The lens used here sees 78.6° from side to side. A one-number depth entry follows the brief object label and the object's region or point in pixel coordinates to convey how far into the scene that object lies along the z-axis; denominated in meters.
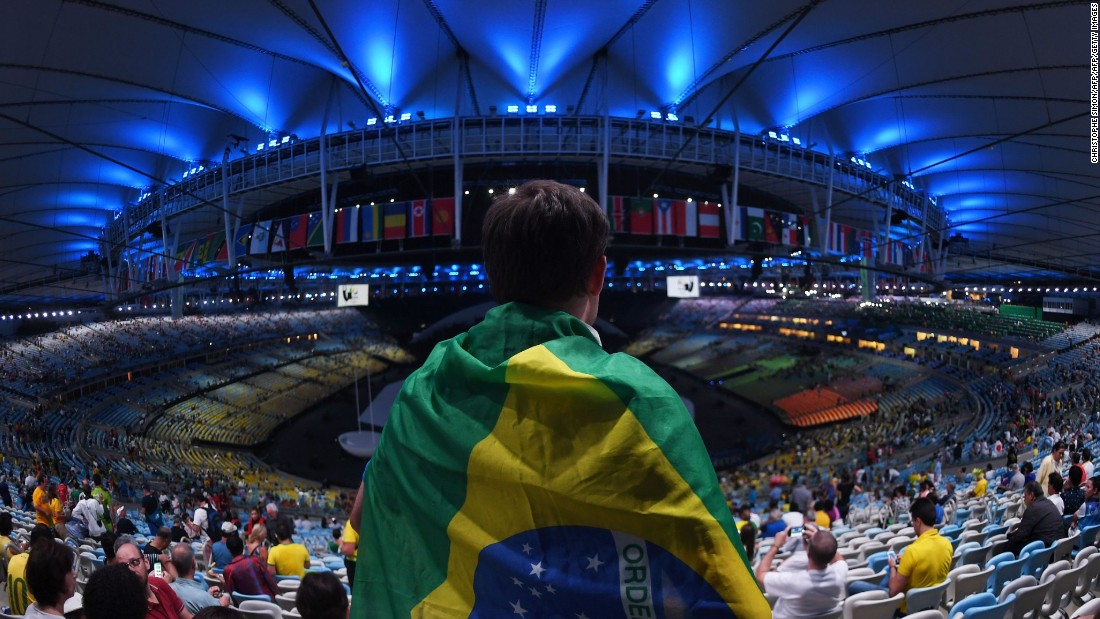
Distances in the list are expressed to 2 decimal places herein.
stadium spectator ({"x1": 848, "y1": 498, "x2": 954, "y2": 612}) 4.55
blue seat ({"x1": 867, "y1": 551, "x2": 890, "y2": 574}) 6.20
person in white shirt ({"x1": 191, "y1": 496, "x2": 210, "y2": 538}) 11.88
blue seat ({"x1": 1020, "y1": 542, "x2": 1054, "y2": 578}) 5.21
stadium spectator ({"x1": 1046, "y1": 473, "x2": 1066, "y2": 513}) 6.88
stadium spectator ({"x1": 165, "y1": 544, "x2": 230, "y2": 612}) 4.00
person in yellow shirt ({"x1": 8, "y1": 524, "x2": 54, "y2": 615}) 4.50
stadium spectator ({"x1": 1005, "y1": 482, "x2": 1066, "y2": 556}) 5.77
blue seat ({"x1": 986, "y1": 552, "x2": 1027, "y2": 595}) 5.02
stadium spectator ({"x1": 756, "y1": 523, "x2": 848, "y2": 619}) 3.78
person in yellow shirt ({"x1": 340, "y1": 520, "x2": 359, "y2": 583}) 2.90
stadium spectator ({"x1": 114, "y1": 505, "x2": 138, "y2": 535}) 8.48
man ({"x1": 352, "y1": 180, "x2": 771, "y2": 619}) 0.94
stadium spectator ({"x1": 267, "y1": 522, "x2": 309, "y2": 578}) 6.52
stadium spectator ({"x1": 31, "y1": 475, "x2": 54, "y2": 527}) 9.95
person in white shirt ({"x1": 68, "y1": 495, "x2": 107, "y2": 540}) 9.97
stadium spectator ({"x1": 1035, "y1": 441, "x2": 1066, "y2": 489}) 8.62
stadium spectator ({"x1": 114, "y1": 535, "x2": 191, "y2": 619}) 3.38
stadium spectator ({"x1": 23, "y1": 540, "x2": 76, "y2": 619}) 3.28
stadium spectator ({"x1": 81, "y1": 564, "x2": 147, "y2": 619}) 2.78
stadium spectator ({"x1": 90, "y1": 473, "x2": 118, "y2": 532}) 11.13
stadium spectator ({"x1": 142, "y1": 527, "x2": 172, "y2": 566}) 6.07
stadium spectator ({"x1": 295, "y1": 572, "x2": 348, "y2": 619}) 2.77
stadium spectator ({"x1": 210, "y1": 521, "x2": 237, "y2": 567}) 7.14
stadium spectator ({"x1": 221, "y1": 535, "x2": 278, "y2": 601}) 5.04
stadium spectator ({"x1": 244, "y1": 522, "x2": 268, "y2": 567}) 6.98
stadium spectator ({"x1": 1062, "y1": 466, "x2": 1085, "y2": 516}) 7.30
